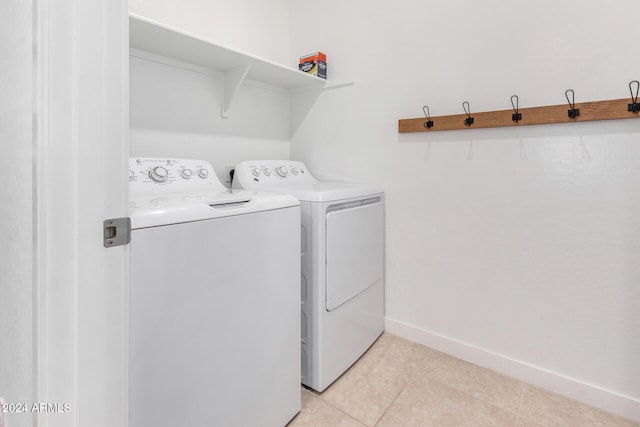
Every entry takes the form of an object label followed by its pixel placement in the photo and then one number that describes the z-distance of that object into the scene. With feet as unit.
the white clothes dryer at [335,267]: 4.71
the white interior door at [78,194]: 1.86
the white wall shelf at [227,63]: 4.67
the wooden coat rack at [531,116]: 4.21
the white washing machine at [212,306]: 2.70
